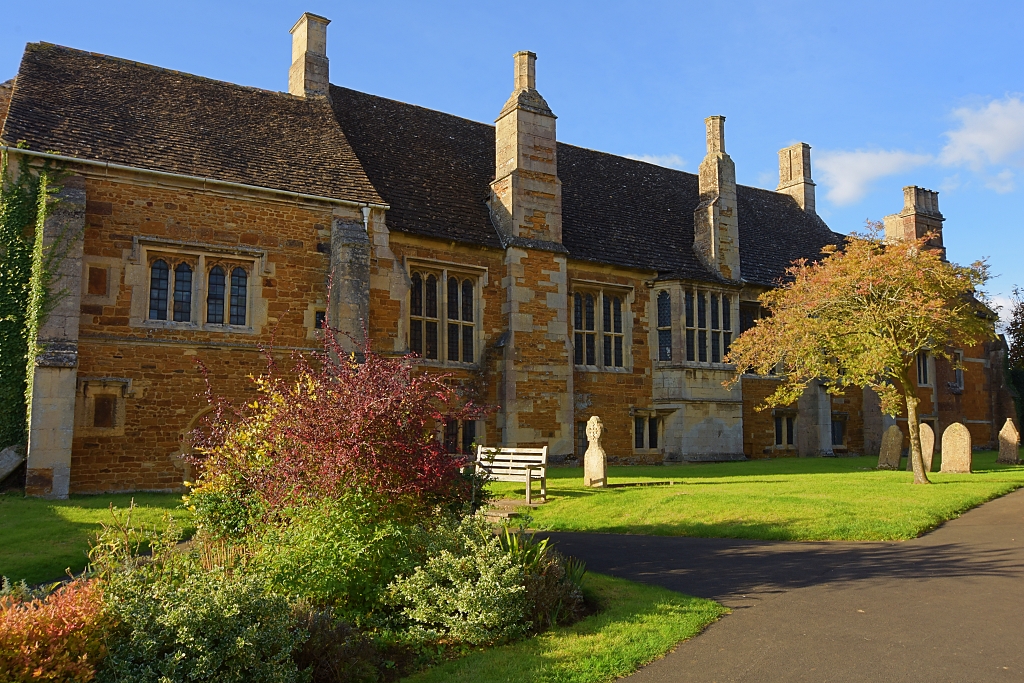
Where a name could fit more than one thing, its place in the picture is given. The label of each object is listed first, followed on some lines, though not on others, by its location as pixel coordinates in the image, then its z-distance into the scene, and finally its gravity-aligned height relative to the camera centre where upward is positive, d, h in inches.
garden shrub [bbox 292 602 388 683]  240.8 -68.5
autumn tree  731.4 +103.9
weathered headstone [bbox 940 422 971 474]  816.9 -20.9
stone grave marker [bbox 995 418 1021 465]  982.4 -18.6
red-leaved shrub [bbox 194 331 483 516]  323.0 -7.9
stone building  656.4 +163.4
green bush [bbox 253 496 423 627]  285.4 -47.1
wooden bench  600.3 -29.6
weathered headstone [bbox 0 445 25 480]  605.9 -26.0
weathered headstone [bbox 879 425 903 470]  924.0 -23.0
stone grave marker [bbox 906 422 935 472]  838.1 -13.2
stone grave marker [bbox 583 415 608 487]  667.4 -27.2
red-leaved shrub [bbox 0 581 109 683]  189.8 -52.2
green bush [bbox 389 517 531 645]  279.6 -60.0
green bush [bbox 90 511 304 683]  212.1 -55.8
